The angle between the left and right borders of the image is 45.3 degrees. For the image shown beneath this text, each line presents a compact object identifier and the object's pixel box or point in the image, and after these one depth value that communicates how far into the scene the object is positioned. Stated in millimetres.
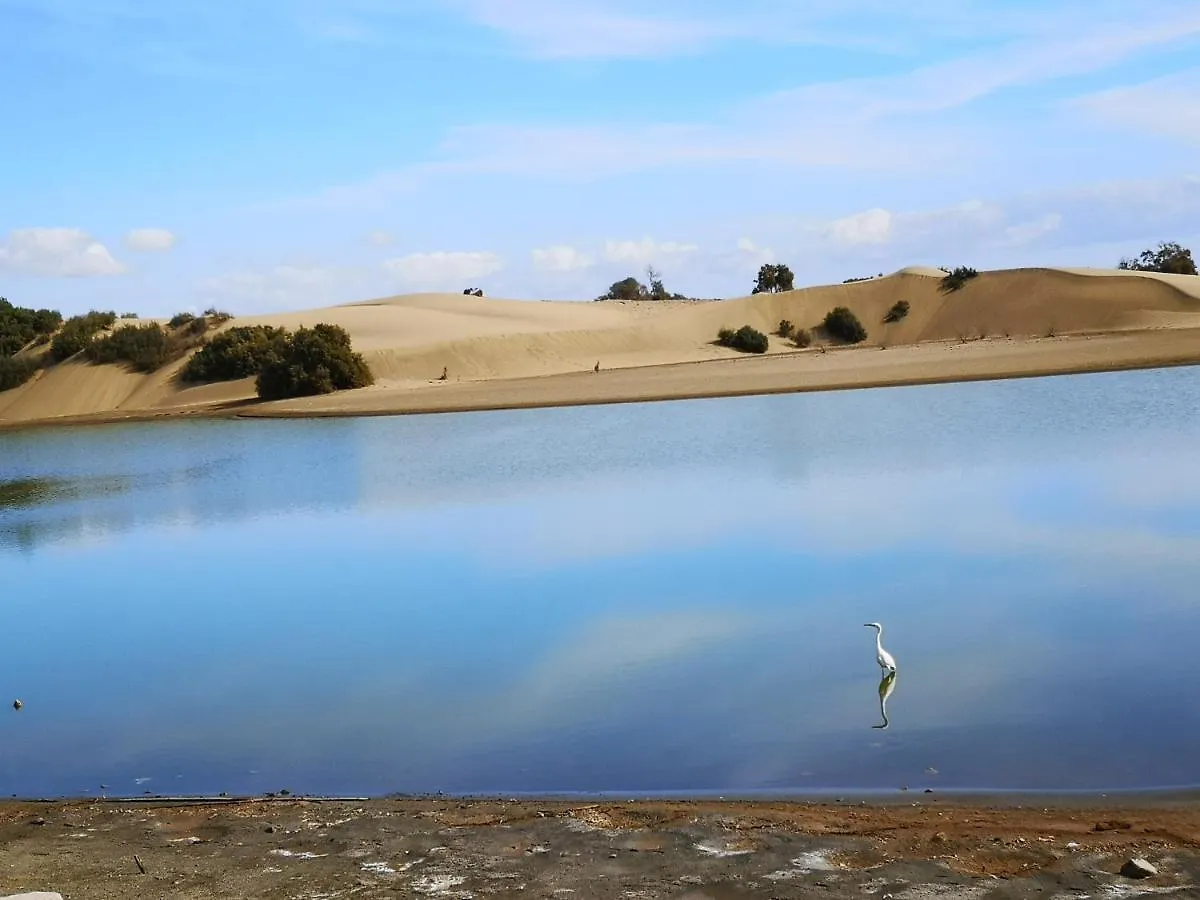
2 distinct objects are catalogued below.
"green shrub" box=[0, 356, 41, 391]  60094
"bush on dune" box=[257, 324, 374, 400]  50719
